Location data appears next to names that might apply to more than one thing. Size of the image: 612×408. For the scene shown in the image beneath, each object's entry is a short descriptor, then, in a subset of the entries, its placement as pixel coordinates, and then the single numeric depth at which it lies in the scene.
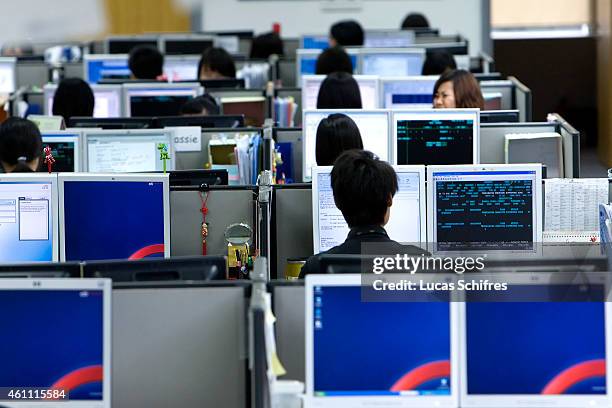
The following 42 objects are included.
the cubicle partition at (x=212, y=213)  7.76
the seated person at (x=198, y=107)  10.69
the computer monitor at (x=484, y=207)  7.34
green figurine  8.59
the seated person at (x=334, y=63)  13.28
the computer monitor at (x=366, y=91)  11.76
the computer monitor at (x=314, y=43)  17.72
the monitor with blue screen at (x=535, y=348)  5.00
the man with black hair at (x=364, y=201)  6.15
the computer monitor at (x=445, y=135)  9.14
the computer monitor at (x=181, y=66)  15.40
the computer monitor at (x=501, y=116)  10.03
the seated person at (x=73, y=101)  11.24
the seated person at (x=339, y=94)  10.73
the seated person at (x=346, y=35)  16.96
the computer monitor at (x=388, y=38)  17.76
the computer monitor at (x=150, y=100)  12.10
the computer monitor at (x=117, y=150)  9.12
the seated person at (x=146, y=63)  13.82
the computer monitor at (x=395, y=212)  7.42
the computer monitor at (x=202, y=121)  10.12
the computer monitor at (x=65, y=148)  9.11
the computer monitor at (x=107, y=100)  12.18
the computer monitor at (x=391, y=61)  14.42
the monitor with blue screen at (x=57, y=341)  5.04
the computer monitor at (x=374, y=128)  9.37
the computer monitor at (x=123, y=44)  17.30
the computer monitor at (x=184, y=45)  17.41
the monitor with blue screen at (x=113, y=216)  7.19
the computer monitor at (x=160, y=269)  5.34
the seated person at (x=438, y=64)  12.99
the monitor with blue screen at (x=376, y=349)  4.98
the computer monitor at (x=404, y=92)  11.73
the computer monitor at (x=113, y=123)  10.08
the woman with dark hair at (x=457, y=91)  10.31
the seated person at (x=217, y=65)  13.63
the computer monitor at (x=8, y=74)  15.18
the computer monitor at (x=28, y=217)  7.16
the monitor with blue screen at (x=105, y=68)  14.85
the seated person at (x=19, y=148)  8.10
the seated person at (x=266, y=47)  16.99
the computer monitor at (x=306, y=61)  15.15
